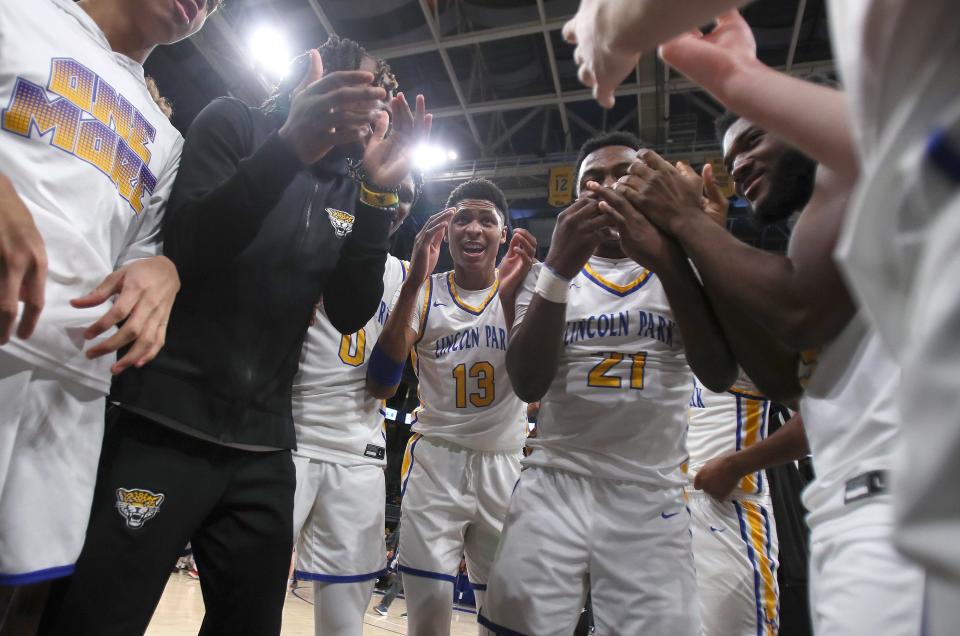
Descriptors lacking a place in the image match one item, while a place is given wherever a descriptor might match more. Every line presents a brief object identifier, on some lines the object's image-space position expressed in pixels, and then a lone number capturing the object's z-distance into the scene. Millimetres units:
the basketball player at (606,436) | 1794
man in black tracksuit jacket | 1289
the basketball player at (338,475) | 2377
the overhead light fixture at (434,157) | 10211
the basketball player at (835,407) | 1032
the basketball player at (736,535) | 2645
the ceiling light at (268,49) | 7648
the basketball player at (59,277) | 1164
